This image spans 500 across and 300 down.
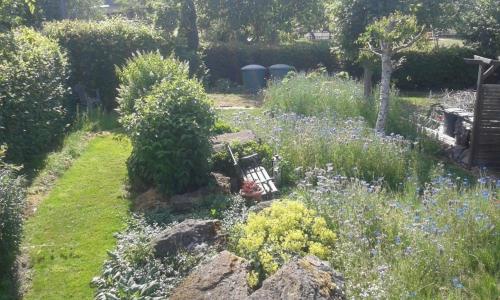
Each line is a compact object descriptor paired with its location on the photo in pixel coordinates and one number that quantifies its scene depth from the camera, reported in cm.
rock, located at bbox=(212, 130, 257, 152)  795
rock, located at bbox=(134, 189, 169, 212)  686
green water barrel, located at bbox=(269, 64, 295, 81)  1745
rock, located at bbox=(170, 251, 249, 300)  412
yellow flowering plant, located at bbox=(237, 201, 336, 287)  464
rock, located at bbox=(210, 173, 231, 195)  703
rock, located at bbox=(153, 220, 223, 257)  527
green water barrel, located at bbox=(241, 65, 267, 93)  1764
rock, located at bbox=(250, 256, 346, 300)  379
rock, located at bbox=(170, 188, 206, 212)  675
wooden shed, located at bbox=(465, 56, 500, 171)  867
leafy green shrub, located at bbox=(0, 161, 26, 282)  528
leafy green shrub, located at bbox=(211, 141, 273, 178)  766
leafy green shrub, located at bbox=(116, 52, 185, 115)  896
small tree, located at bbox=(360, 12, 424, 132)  915
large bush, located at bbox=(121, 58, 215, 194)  702
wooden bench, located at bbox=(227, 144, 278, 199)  694
